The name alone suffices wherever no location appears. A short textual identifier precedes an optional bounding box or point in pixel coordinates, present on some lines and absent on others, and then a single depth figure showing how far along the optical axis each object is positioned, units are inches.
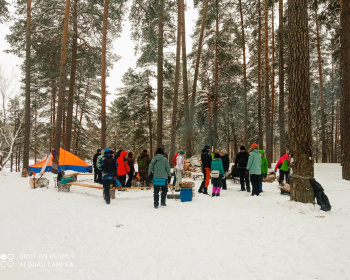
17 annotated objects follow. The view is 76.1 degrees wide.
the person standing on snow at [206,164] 353.1
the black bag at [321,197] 222.5
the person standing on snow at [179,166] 398.6
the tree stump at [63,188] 366.0
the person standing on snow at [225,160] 435.2
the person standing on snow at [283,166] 382.7
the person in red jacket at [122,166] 390.3
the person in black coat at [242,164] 366.3
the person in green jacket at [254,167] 332.8
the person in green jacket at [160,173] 276.4
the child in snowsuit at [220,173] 339.0
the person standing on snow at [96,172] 440.5
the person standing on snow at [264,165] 412.8
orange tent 475.7
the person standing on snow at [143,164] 402.5
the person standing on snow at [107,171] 299.4
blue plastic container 308.7
